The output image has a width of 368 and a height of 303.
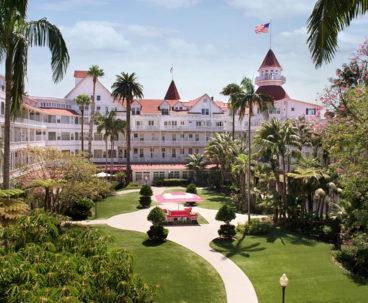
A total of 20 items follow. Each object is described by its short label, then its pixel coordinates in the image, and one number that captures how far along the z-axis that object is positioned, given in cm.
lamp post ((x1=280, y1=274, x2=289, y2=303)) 1681
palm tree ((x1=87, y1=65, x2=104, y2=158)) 6294
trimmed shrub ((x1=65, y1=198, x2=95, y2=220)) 3859
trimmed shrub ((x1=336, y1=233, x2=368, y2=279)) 2468
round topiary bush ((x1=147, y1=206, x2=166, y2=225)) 3088
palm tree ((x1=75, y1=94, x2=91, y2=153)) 6356
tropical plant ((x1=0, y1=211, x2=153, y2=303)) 803
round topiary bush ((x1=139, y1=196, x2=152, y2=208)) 4491
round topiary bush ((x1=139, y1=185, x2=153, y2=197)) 4653
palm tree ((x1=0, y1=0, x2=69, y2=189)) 1702
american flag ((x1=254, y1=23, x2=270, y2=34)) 5100
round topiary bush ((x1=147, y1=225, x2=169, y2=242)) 3011
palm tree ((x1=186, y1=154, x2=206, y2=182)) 6238
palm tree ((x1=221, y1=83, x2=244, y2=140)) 6038
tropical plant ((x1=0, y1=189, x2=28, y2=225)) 1606
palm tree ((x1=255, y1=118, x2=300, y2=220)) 3566
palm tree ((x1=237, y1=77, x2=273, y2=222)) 3469
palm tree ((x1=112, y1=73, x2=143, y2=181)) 5984
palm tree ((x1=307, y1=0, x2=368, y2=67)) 996
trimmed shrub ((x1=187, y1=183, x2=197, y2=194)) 5209
